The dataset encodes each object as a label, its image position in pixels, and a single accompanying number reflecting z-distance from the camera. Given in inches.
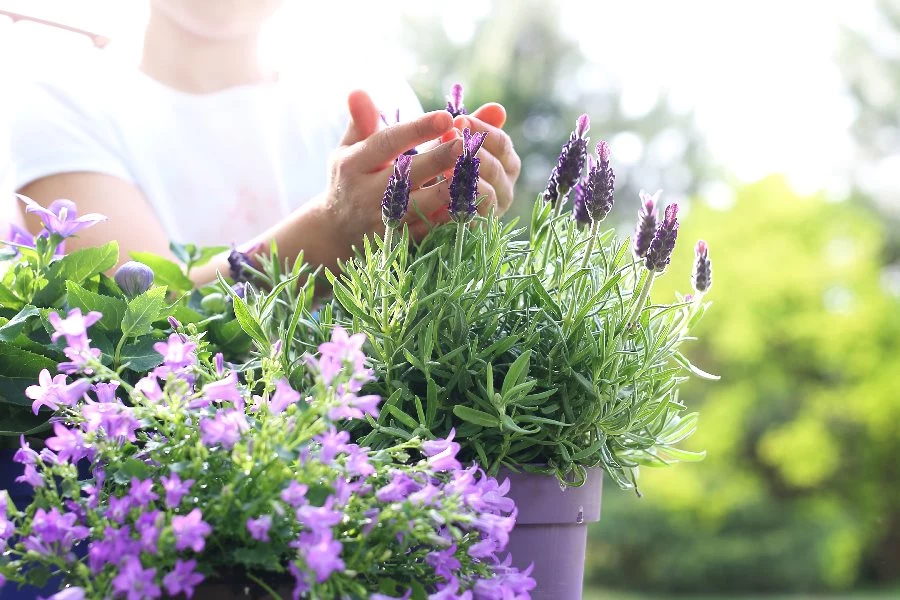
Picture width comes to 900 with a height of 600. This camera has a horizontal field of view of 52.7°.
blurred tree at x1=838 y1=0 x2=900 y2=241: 534.0
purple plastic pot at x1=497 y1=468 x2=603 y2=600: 27.4
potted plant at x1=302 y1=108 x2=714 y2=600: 26.4
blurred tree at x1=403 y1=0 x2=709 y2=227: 510.0
